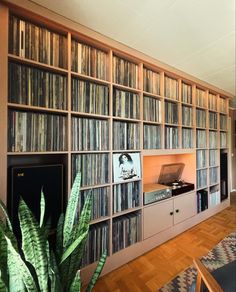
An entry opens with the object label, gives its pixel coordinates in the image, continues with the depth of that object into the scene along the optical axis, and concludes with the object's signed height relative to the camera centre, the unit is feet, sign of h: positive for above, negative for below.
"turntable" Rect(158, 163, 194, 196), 7.70 -1.55
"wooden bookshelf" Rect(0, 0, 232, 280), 4.05 +0.98
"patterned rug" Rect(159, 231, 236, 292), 4.83 -3.84
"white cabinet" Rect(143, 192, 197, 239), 6.45 -2.73
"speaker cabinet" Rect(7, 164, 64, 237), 3.92 -1.00
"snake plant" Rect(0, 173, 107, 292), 2.52 -1.77
